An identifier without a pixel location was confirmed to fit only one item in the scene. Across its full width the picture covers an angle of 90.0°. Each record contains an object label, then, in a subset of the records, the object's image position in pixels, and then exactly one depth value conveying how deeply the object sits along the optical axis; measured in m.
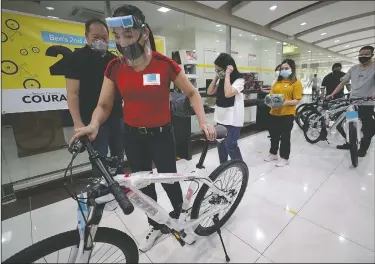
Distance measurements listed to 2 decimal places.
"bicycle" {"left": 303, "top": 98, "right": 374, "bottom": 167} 2.38
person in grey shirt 2.19
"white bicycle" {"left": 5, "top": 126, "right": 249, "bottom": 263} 0.73
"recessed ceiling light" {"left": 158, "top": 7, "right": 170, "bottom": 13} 2.99
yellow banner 1.93
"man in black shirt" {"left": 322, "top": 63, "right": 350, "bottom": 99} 3.85
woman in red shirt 0.88
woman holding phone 1.88
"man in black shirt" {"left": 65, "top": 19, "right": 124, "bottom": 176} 1.34
